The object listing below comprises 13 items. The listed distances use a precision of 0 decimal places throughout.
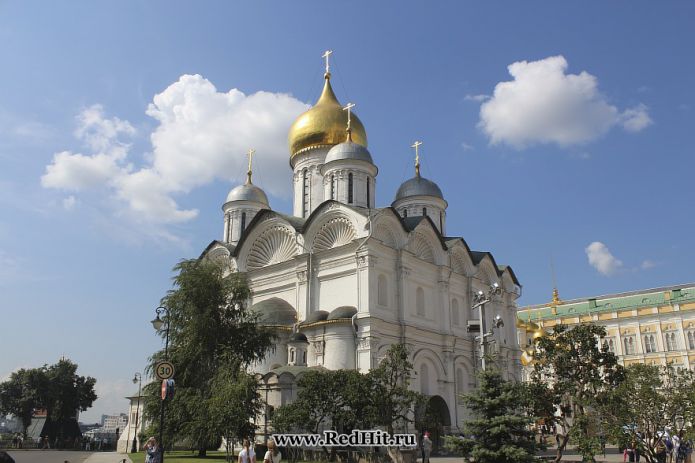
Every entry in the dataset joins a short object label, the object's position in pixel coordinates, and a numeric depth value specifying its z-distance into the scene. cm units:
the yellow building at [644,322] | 5106
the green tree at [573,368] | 1911
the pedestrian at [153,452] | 1388
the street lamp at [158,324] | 1511
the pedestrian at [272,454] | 1267
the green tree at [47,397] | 4609
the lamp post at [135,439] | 3109
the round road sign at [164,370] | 1546
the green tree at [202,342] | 2166
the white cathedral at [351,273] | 2773
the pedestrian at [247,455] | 1278
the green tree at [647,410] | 1577
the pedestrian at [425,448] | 1933
